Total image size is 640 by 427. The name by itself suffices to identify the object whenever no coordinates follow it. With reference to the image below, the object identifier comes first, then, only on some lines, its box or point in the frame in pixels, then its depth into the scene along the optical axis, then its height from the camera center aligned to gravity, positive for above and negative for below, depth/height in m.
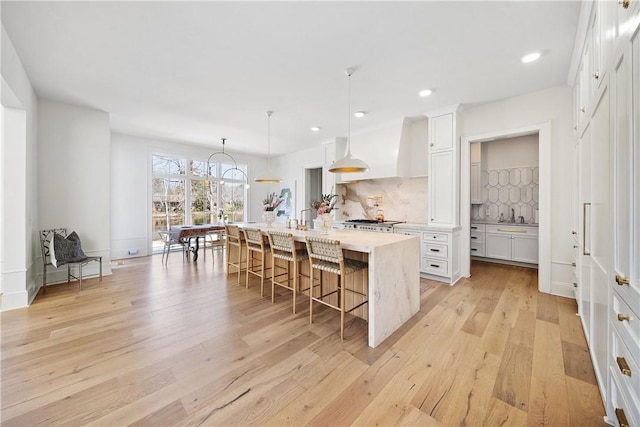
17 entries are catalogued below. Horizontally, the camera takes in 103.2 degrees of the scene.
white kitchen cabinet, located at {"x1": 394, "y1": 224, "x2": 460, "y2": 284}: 3.82 -0.62
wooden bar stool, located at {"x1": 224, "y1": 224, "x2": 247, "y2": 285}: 3.89 -0.48
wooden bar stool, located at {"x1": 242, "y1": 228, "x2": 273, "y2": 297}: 3.35 -0.47
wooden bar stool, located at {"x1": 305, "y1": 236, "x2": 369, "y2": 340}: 2.29 -0.48
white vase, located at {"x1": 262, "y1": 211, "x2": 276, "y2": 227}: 3.97 -0.06
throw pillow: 3.45 -0.51
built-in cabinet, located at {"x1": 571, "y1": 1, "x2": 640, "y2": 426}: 1.05 +0.03
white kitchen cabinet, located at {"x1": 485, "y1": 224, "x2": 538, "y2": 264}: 4.59 -0.57
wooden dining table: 4.95 -0.36
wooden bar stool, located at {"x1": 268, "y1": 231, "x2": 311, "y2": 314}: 2.82 -0.47
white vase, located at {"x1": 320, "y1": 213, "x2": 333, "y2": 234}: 3.02 -0.11
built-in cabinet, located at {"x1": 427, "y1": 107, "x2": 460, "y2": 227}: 3.98 +0.70
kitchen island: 2.21 -0.61
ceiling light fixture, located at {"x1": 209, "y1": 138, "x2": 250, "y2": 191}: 7.02 +1.29
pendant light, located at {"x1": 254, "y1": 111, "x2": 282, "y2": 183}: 4.33 +0.63
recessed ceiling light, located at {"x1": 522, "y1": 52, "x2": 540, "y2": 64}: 2.60 +1.62
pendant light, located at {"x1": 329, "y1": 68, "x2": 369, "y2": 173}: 3.05 +0.59
